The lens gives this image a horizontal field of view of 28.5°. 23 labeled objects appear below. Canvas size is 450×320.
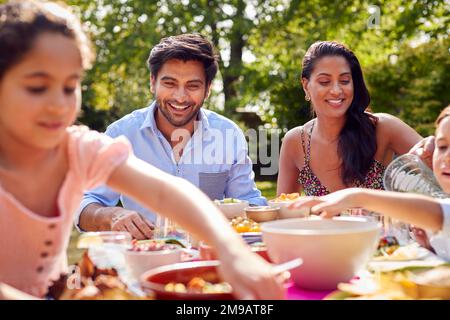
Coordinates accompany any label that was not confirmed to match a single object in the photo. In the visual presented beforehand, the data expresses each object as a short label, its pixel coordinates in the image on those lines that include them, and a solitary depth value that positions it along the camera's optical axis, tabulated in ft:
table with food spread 4.07
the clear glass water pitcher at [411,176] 5.95
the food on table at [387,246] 5.41
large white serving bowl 4.23
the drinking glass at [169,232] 5.81
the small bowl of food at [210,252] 5.01
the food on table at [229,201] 6.32
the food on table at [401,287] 4.08
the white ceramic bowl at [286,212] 5.77
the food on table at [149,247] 4.89
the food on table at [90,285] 4.04
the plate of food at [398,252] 5.17
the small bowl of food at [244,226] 5.63
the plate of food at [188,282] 3.69
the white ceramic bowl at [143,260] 4.71
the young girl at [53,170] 3.85
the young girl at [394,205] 5.09
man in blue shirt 7.63
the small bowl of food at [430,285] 4.08
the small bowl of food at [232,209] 6.17
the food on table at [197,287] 3.87
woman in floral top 7.89
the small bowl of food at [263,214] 6.01
